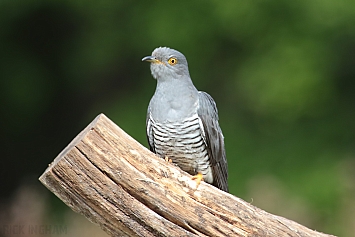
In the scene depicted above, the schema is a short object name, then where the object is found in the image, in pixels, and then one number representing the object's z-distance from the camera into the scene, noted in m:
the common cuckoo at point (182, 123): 6.43
